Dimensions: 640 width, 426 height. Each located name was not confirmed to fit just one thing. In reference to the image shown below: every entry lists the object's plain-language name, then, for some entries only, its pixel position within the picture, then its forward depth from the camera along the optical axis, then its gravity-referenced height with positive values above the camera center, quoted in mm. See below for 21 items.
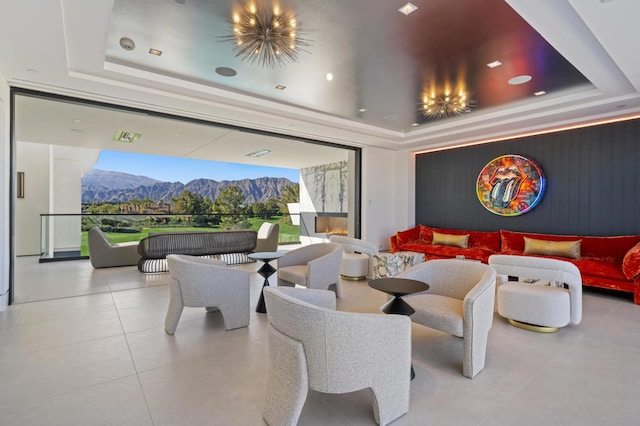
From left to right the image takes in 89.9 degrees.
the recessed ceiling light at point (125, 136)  7230 +1803
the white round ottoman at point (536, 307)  3381 -1015
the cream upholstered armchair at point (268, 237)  8148 -624
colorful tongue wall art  6410 +600
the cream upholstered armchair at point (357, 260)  5562 -820
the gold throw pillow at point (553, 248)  5433 -601
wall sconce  8070 +704
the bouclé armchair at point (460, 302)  2438 -811
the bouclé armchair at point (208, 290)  3256 -808
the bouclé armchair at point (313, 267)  3973 -723
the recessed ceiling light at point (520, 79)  4434 +1895
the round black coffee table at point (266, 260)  4262 -618
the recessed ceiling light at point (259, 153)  9469 +1830
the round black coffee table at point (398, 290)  2604 -629
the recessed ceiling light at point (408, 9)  2857 +1856
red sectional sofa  4533 -700
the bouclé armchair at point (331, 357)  1729 -815
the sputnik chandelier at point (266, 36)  3008 +1878
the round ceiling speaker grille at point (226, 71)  4246 +1910
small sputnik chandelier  5156 +1882
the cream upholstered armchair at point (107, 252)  6617 -820
